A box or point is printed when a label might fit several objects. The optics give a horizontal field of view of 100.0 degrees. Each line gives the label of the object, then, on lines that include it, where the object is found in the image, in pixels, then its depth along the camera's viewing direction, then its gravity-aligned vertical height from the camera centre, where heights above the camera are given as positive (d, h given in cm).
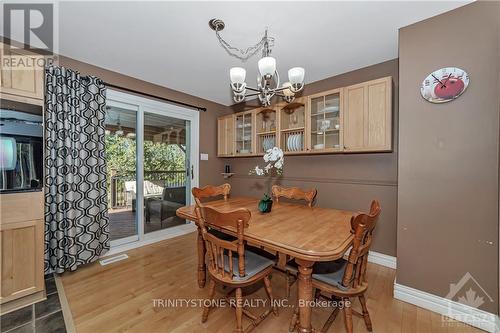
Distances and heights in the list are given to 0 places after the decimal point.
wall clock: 168 +67
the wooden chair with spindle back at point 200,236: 209 -70
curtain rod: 276 +104
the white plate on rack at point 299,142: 303 +33
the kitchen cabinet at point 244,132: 361 +58
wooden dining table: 123 -48
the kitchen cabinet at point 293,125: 300 +60
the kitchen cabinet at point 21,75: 176 +77
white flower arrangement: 211 +9
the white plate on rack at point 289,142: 313 +33
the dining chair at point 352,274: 125 -76
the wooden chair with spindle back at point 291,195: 196 -37
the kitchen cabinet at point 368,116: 228 +56
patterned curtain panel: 223 -9
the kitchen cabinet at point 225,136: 392 +55
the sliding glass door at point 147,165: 298 -2
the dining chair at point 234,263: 138 -75
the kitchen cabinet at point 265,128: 336 +60
